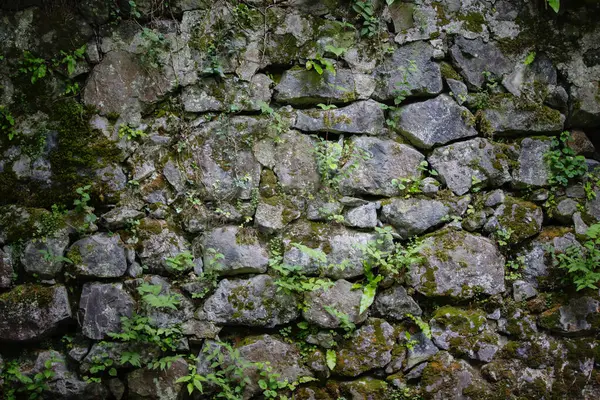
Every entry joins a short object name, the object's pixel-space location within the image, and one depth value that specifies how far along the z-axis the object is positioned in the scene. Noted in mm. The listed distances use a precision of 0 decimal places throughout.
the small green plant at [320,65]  4258
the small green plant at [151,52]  4225
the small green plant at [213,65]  4246
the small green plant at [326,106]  4297
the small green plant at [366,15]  4438
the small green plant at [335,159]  4262
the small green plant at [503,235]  4280
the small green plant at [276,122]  4262
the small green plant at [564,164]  4383
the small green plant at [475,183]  4375
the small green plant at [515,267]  4293
